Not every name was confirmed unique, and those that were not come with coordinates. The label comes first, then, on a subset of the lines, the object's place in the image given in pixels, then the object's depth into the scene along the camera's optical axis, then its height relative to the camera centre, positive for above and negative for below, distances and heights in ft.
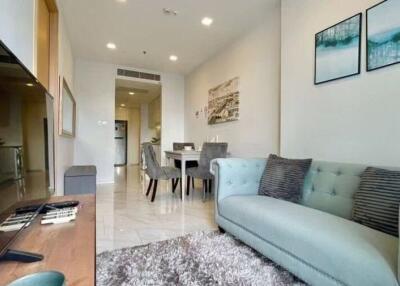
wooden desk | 2.39 -1.38
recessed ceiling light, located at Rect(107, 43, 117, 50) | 13.87 +5.53
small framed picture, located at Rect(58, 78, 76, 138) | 9.68 +1.29
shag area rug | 4.71 -2.85
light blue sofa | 3.51 -1.71
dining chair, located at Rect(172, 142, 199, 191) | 14.93 -1.51
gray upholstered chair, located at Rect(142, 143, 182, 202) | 11.58 -1.62
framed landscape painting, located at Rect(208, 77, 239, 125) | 12.95 +2.15
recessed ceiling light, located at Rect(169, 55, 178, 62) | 15.74 +5.48
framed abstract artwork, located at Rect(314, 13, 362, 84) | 6.42 +2.57
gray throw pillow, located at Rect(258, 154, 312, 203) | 6.50 -1.17
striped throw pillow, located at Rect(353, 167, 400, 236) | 4.23 -1.20
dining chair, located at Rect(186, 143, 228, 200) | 11.88 -0.95
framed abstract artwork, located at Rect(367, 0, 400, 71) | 5.53 +2.55
